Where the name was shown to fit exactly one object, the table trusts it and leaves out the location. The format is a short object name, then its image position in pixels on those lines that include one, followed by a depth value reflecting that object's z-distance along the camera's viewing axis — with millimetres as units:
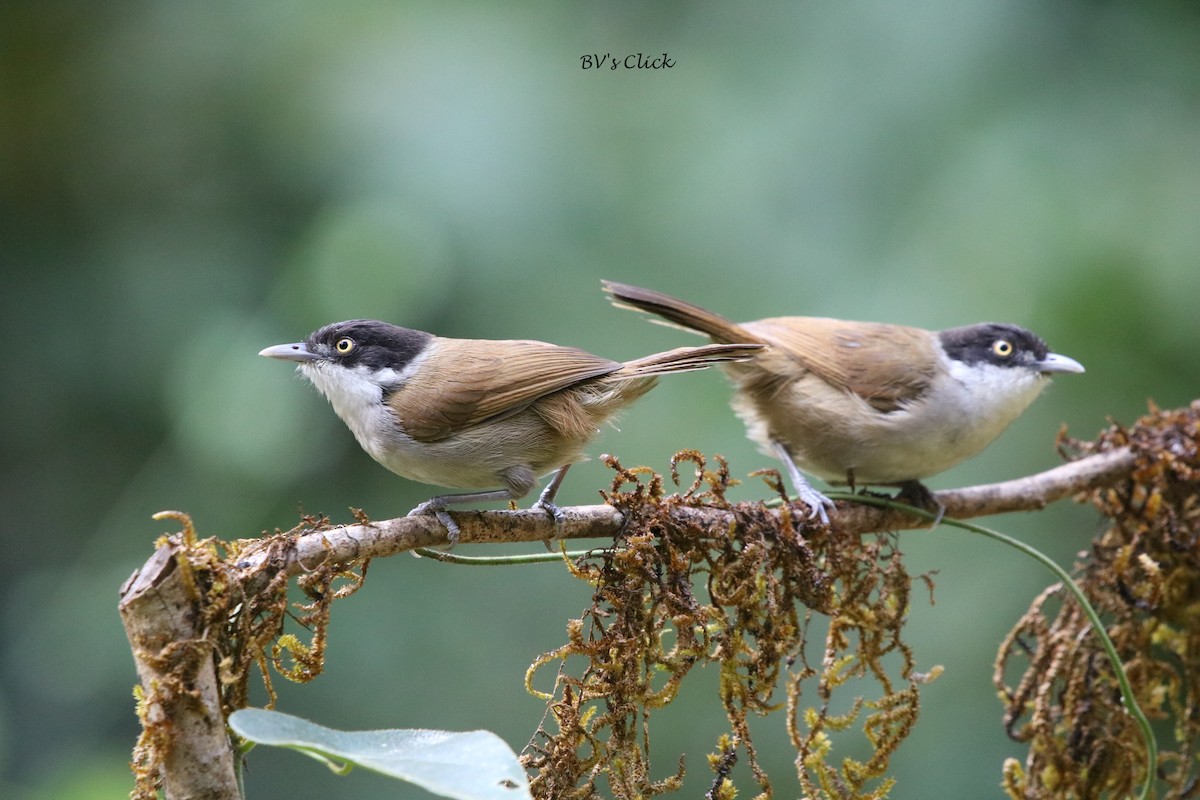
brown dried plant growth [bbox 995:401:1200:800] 6055
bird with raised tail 7035
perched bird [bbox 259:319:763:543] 5477
